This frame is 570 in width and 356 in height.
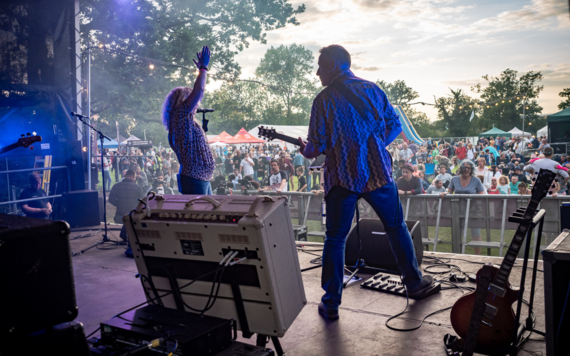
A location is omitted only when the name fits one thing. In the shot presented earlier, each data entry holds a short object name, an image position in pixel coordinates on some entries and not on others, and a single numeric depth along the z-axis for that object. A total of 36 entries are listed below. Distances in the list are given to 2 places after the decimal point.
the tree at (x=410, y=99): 46.16
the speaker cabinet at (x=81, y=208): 8.23
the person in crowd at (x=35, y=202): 7.63
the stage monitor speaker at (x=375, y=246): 4.11
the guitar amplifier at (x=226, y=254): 2.17
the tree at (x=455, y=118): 41.12
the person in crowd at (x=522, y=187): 8.03
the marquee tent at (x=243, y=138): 23.53
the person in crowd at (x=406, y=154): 18.92
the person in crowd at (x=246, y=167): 17.03
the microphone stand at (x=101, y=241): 6.31
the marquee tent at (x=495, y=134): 33.09
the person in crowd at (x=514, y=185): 9.90
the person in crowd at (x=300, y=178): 12.37
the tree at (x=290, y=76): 55.84
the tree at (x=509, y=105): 44.38
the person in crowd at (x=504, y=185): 9.34
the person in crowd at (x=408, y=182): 7.48
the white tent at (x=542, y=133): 31.36
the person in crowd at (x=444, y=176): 10.47
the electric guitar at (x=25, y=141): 5.09
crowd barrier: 6.33
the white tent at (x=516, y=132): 34.67
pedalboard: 3.44
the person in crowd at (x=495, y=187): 9.43
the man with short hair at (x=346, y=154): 2.95
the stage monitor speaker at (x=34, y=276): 1.33
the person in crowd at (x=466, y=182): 7.48
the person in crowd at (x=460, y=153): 19.45
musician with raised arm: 3.64
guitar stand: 2.18
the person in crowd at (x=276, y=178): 11.41
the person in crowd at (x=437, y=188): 9.18
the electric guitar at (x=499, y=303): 2.28
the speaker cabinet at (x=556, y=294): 2.01
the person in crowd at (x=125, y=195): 8.09
